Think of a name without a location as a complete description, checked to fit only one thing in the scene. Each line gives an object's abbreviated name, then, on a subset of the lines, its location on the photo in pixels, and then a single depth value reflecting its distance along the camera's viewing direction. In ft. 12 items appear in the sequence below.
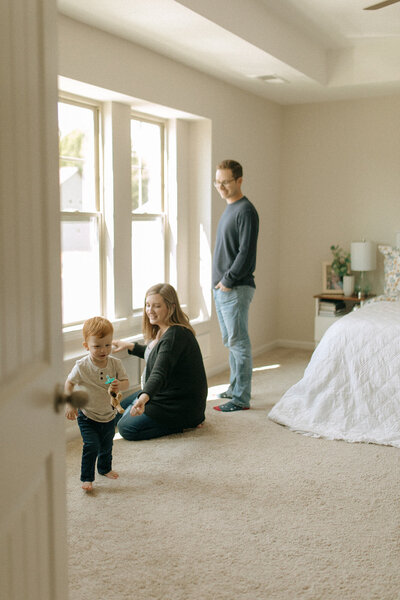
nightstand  19.49
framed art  20.17
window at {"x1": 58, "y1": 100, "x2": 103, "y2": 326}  13.29
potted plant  19.69
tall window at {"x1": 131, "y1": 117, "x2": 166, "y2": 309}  15.57
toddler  9.75
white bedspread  12.14
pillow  17.76
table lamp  18.98
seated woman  12.17
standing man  13.76
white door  3.22
